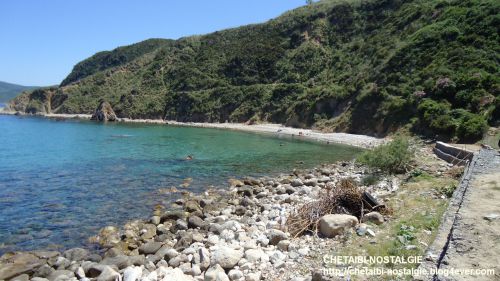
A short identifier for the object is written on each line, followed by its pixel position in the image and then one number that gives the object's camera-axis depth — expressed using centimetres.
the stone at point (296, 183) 2108
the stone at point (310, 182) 2111
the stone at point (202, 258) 983
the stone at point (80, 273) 998
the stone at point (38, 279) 974
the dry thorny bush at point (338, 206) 1212
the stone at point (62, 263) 1079
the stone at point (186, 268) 969
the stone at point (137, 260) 1059
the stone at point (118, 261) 1051
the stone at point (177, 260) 1034
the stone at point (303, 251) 974
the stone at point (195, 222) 1427
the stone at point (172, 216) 1542
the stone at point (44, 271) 1026
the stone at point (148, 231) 1343
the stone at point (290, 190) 1942
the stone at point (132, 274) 927
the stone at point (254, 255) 977
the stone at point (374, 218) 1126
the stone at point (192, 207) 1663
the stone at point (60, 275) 989
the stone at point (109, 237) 1263
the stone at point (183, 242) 1172
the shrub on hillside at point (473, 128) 3067
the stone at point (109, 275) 948
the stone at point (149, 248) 1179
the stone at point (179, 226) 1421
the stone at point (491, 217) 890
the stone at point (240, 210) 1603
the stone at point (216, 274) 882
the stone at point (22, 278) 994
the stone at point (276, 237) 1093
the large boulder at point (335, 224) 1078
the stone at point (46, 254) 1150
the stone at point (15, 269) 1014
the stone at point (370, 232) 1013
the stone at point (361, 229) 1027
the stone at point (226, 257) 952
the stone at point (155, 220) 1495
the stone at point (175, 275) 885
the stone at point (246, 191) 1961
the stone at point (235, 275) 890
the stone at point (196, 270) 958
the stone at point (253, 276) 858
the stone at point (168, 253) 1092
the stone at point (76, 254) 1142
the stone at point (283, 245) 1038
